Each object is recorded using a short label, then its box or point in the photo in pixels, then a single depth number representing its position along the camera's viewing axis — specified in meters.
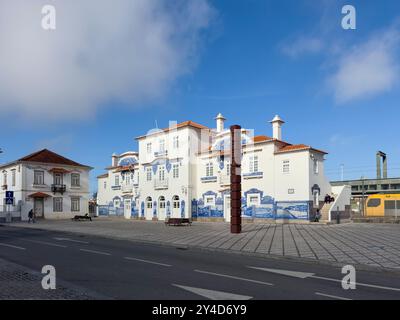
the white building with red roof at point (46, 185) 50.59
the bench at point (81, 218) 47.28
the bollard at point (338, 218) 35.77
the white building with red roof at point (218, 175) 36.69
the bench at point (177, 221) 35.47
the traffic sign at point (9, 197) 36.81
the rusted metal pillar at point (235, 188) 24.22
